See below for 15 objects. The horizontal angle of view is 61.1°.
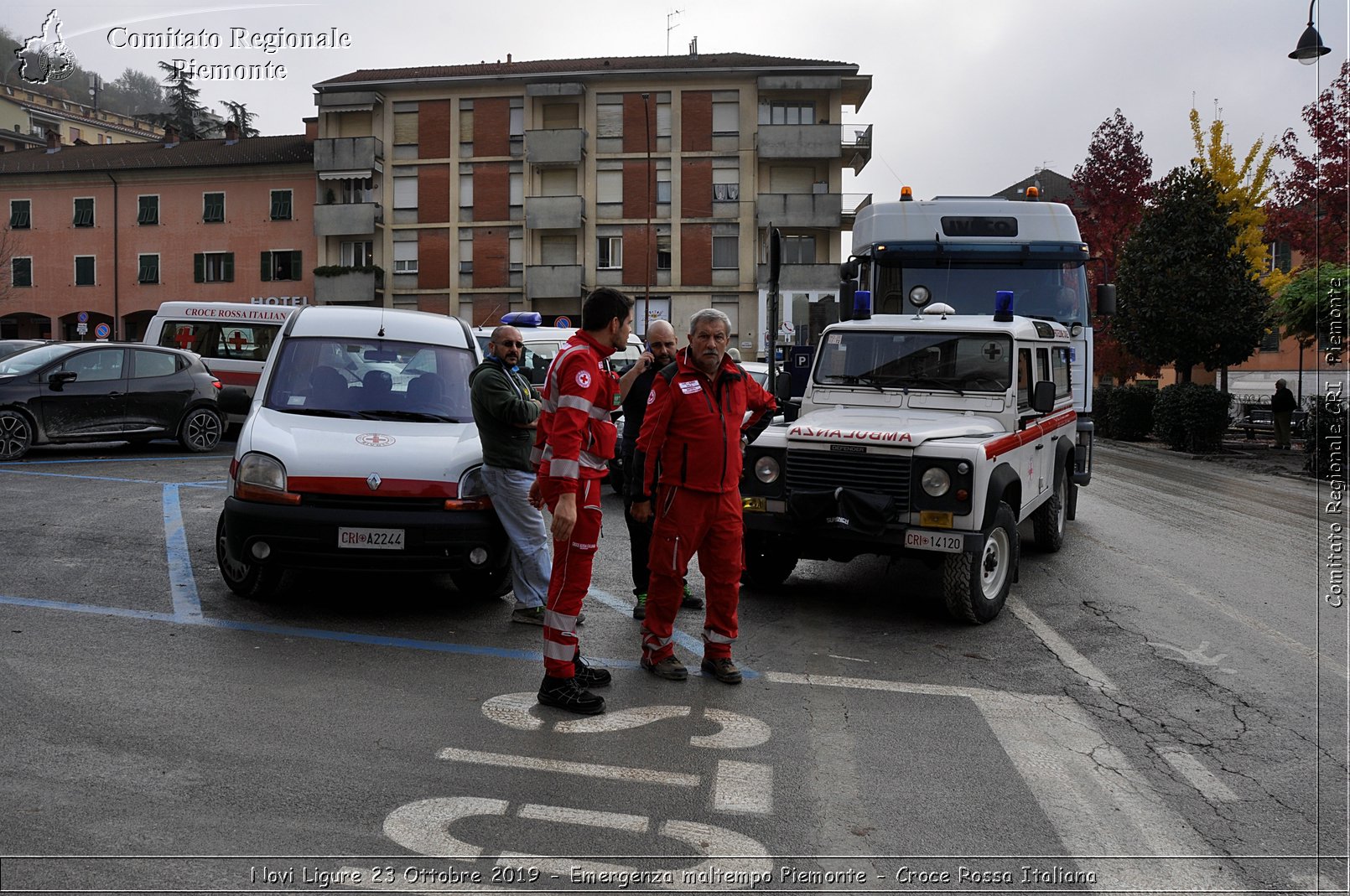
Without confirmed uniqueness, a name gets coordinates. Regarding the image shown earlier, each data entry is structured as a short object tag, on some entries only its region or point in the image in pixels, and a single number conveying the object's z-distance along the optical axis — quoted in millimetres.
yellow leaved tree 37281
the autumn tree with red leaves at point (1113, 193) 42719
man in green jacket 6887
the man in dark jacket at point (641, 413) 7090
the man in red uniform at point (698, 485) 5852
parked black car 15078
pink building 52281
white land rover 7164
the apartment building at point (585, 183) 48062
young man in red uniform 5375
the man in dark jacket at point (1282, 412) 27016
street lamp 15047
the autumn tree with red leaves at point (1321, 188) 30062
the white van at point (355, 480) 6707
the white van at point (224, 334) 21719
